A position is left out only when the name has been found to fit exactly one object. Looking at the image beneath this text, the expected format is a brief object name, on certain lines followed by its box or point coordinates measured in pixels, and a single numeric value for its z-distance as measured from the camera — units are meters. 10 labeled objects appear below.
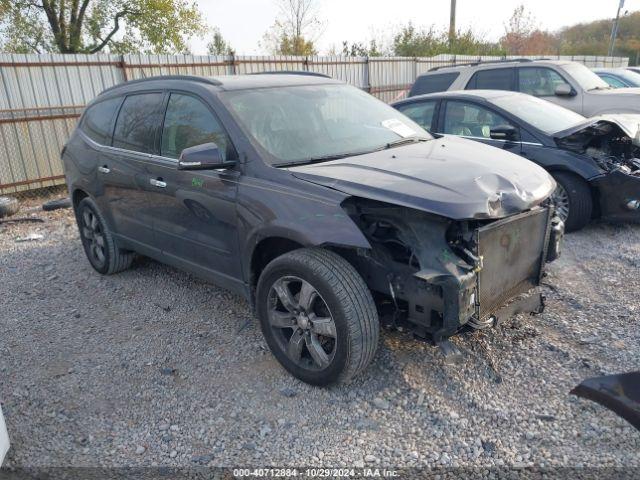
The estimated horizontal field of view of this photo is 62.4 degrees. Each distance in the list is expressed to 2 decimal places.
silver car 9.19
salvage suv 2.90
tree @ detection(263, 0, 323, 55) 26.62
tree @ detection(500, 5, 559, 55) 36.81
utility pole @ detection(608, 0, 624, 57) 25.00
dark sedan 5.44
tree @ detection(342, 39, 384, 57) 25.47
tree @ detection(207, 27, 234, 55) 35.54
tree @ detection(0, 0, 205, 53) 20.97
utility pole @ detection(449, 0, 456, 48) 26.55
